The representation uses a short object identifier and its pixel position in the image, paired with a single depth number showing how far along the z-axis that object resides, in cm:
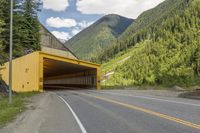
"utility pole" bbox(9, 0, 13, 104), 2571
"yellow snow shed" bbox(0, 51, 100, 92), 5019
